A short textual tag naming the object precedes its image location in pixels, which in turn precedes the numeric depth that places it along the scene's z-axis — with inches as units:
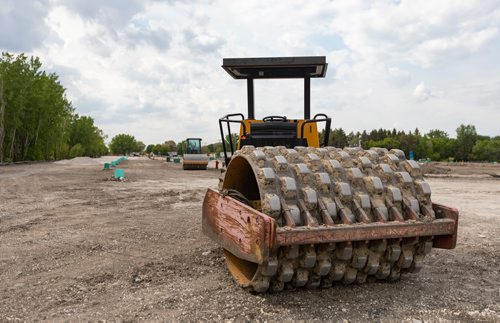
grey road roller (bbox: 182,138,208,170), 1213.1
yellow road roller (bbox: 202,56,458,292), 124.2
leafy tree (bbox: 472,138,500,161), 3940.5
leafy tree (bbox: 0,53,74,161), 1721.2
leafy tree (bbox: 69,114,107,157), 3615.4
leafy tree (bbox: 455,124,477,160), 4326.0
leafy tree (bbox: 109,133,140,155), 7657.5
